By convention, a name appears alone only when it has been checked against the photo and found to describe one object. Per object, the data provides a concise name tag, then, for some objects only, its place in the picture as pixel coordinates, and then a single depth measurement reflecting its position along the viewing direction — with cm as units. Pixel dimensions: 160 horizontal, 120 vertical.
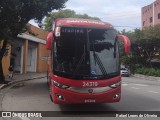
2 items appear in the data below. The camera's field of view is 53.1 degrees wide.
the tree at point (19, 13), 928
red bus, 535
